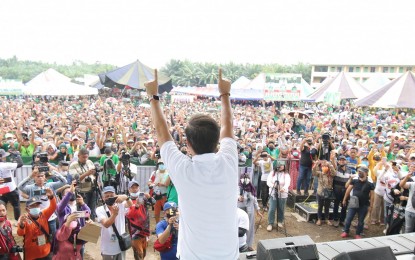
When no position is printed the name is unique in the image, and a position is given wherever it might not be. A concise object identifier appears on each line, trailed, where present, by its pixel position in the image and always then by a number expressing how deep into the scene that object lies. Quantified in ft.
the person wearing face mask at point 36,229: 13.37
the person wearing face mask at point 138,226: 15.69
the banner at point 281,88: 62.28
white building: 202.50
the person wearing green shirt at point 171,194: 18.99
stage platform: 8.95
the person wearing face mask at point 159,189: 21.13
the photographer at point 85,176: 19.20
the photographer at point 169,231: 12.41
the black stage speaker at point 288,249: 7.53
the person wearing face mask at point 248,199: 18.80
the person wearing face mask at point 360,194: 21.04
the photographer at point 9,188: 18.84
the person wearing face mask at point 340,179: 23.29
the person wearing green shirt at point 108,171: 21.63
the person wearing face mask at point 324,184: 23.43
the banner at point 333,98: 63.23
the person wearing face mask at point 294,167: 28.91
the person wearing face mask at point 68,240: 13.07
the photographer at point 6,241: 12.92
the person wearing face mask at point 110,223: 13.85
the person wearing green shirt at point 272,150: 28.52
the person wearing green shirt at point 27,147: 26.08
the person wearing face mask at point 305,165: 27.45
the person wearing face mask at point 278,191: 22.54
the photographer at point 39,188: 15.51
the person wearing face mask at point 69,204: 14.06
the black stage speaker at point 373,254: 7.71
